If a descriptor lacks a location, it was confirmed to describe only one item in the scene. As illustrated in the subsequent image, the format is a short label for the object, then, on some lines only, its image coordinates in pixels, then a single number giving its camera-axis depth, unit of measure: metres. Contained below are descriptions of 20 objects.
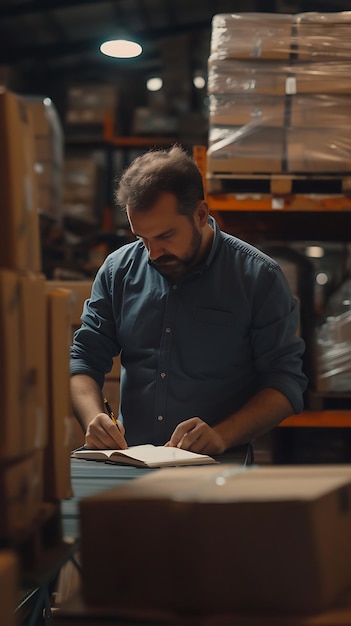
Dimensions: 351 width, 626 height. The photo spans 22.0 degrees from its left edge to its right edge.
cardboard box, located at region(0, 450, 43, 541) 1.58
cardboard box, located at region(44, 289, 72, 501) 1.86
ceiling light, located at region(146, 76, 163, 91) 12.70
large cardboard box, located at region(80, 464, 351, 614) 1.51
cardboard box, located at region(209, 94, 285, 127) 4.33
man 3.48
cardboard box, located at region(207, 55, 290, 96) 4.35
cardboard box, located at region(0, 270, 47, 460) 1.54
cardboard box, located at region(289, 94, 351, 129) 4.31
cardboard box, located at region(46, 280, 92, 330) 4.57
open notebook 2.83
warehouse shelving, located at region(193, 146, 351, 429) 4.34
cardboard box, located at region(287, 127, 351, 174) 4.29
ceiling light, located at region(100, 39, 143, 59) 9.46
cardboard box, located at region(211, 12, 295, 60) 4.35
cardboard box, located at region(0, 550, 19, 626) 1.34
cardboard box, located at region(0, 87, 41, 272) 1.64
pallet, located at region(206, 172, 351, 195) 4.32
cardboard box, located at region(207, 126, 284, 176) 4.33
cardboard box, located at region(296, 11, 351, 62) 4.35
